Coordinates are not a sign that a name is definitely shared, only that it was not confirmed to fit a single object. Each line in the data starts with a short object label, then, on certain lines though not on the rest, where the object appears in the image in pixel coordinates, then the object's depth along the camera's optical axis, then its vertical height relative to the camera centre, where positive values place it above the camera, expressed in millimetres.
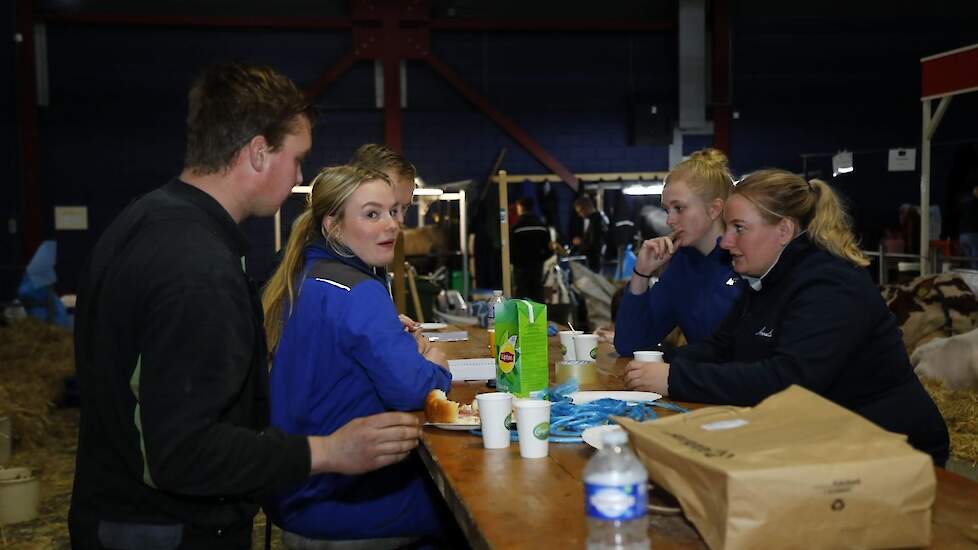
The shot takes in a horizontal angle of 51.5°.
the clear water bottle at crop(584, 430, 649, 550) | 1305 -399
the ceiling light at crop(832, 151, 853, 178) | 9287 +199
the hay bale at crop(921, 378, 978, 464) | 4836 -1191
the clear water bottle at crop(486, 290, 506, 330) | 4574 -558
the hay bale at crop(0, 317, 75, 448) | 6573 -1278
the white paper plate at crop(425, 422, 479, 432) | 2322 -539
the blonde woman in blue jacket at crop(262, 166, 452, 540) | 2436 -468
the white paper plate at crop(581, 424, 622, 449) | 2027 -503
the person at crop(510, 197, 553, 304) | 11602 -711
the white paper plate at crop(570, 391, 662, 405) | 2547 -529
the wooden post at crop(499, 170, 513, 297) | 6242 -252
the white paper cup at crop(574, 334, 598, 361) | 3316 -512
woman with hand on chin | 3490 -288
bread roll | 2379 -512
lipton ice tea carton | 2508 -389
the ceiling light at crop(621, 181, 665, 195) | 13070 -13
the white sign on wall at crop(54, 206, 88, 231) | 13227 -203
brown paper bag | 1312 -398
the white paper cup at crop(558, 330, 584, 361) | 3430 -519
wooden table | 1499 -523
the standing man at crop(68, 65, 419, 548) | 1573 -257
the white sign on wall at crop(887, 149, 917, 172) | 9723 +213
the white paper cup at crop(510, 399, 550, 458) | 2006 -465
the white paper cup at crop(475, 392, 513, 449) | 2117 -474
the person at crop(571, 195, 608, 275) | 12828 -595
